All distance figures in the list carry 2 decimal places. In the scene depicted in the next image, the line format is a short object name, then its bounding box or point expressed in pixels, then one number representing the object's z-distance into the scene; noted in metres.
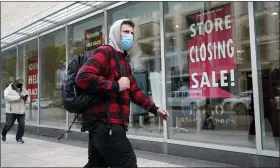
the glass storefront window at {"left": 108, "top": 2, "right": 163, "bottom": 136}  7.06
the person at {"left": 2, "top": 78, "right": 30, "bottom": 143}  7.99
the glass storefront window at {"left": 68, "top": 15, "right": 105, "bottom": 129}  8.35
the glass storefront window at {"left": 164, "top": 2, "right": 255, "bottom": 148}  5.65
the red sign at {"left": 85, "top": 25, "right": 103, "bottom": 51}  8.36
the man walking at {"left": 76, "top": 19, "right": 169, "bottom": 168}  2.32
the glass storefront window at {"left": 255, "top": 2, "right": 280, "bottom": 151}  5.17
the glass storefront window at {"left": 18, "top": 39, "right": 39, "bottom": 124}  10.93
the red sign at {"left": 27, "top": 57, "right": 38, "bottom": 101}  10.94
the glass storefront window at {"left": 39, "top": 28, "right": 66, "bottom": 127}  9.64
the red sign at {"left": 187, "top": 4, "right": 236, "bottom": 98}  5.86
